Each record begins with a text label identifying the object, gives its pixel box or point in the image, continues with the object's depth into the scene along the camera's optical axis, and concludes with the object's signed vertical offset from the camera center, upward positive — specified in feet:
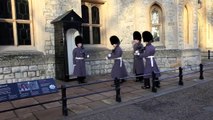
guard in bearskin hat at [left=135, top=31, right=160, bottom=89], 24.97 -1.01
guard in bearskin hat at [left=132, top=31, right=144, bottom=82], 29.58 -0.91
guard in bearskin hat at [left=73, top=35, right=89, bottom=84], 28.84 -0.74
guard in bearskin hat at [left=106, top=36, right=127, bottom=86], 26.89 -1.12
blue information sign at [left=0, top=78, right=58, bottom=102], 15.01 -2.33
